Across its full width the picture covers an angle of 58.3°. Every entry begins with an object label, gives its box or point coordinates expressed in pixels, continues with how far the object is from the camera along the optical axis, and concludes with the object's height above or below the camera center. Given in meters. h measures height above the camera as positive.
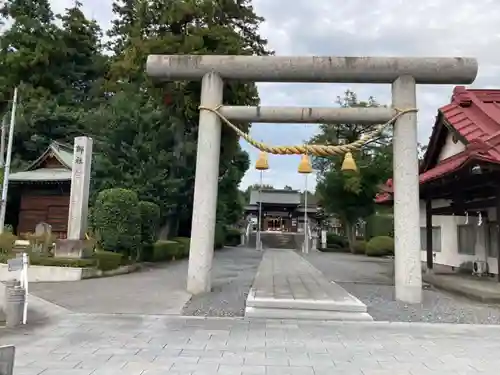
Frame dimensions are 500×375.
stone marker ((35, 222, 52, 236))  16.28 +0.00
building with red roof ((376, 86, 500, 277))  10.20 +1.59
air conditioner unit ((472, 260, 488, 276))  13.40 -0.71
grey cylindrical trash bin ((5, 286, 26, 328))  6.63 -1.17
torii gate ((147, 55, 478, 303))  9.30 +2.78
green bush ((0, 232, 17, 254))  15.36 -0.52
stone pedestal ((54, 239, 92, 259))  13.57 -0.58
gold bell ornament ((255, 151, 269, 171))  11.15 +1.83
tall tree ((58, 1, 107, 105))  32.56 +12.75
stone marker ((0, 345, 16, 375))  2.89 -0.85
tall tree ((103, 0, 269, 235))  21.78 +8.99
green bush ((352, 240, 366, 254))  31.97 -0.53
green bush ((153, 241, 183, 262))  19.45 -0.79
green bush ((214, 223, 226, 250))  31.69 -0.14
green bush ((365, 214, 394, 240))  32.31 +1.11
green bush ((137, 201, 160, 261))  16.67 +0.28
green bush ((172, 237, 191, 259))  23.17 -0.59
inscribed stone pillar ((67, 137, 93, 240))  13.93 +1.31
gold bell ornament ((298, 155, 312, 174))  11.04 +1.79
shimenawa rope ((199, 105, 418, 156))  9.68 +2.04
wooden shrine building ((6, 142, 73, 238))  22.28 +1.99
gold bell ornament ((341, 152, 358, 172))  10.78 +1.83
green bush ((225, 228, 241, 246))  40.47 -0.14
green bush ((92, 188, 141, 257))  14.80 +0.44
